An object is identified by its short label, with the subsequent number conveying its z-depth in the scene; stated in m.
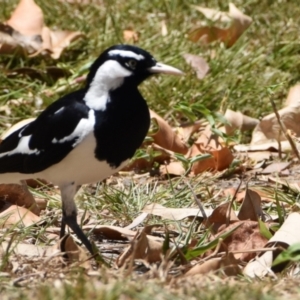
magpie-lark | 6.87
